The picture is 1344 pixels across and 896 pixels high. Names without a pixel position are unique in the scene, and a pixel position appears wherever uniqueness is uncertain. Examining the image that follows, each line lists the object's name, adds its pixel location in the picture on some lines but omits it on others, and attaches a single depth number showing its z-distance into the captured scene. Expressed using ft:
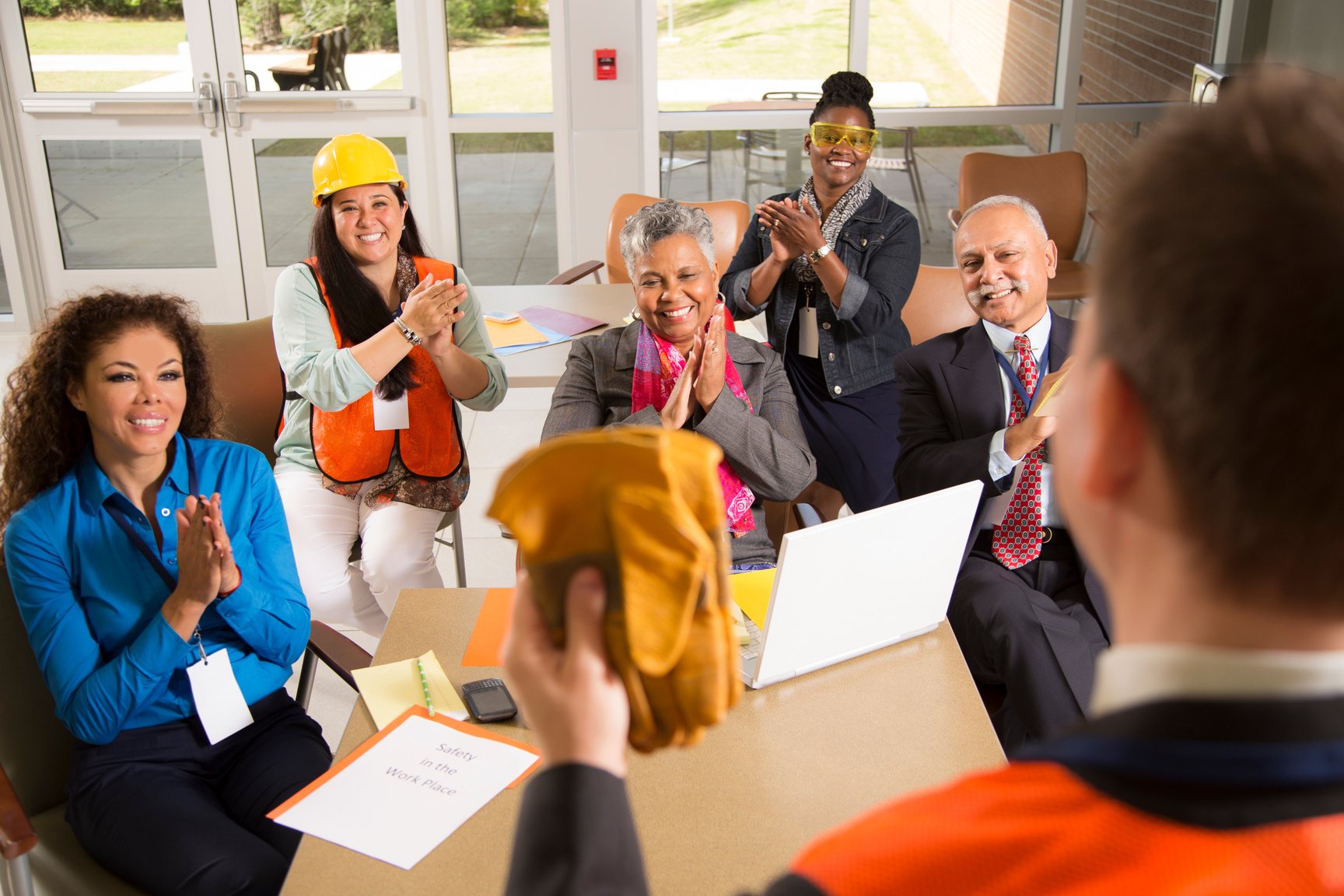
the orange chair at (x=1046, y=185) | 16.65
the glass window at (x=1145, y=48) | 21.03
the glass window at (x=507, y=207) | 20.59
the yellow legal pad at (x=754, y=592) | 6.33
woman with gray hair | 7.89
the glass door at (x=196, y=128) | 19.38
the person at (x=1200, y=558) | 1.54
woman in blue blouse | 5.72
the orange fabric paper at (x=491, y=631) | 5.99
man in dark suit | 6.98
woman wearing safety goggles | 10.37
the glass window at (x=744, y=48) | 20.18
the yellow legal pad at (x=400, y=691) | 5.51
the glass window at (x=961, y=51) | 20.67
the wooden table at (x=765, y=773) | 4.41
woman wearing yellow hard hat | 9.03
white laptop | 5.29
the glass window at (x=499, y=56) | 19.72
